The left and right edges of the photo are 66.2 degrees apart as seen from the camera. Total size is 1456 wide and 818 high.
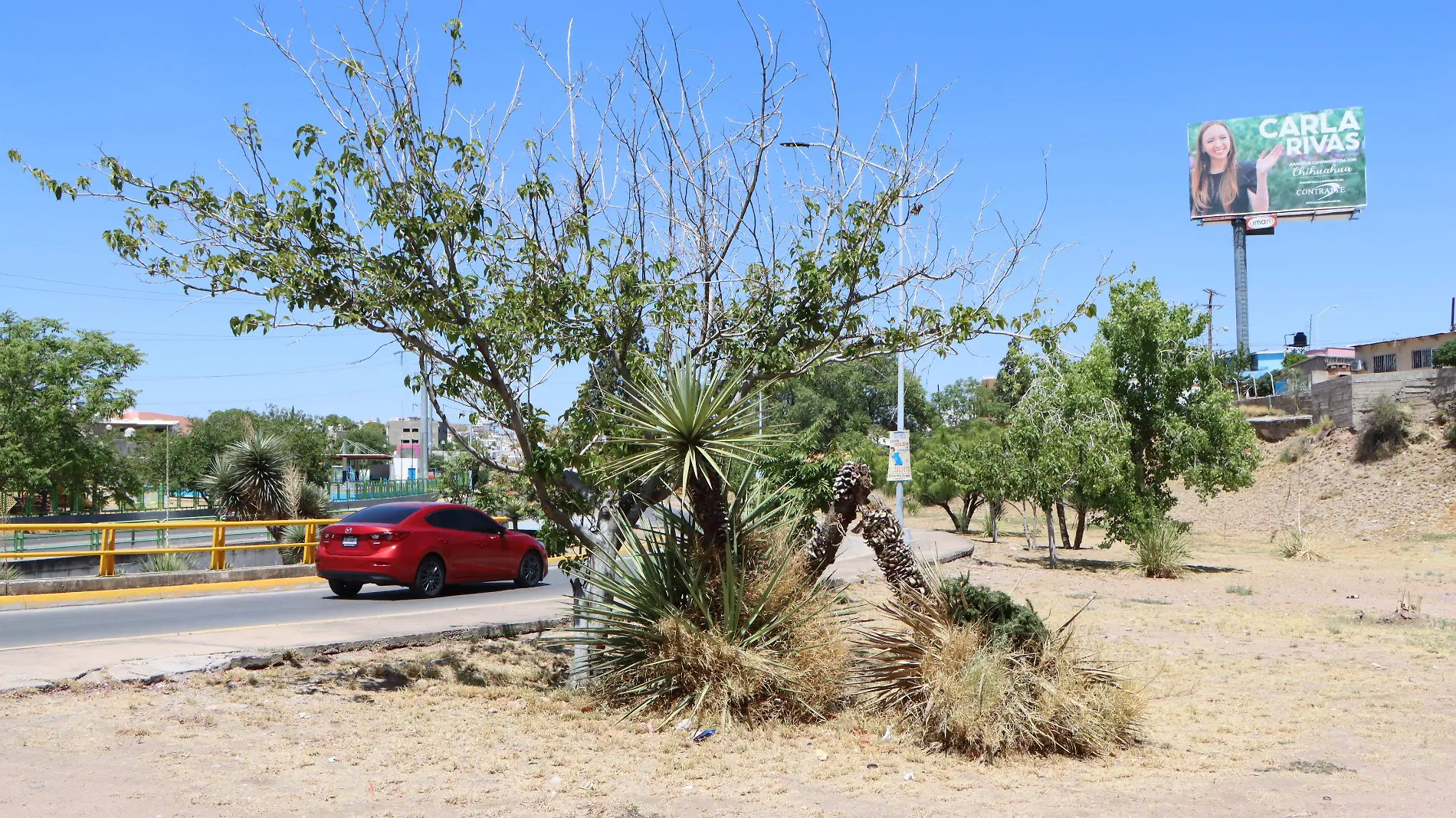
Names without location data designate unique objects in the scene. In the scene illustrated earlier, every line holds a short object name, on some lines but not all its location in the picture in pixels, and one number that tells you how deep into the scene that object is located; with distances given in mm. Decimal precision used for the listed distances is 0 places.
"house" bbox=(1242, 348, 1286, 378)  88812
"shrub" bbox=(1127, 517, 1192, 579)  24172
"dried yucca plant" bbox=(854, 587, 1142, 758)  7332
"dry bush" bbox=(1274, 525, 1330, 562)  30609
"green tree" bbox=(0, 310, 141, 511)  46344
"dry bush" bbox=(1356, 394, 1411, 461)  49781
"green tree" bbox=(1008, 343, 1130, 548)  25609
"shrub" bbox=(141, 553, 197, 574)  21125
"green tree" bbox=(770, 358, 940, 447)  63594
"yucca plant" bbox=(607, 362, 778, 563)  8242
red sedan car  16938
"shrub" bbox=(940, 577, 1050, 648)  7688
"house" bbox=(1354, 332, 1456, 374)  72312
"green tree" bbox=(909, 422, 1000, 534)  33031
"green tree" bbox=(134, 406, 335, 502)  55562
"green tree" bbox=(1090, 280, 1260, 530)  26344
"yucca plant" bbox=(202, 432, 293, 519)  26141
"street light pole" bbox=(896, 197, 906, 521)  25520
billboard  79938
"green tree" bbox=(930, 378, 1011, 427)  74438
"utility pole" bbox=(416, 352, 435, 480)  42469
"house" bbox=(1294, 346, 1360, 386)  74625
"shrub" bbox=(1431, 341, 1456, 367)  60750
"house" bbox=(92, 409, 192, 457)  73294
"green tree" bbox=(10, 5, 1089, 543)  8688
